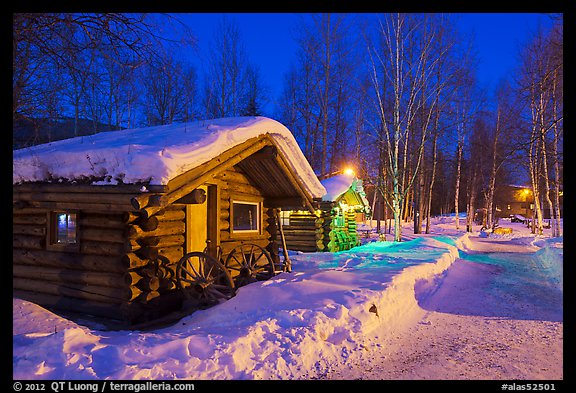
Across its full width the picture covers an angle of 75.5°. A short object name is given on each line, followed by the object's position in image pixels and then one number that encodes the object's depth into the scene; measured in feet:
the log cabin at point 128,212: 22.58
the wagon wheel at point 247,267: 29.84
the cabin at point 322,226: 68.49
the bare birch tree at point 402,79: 72.59
